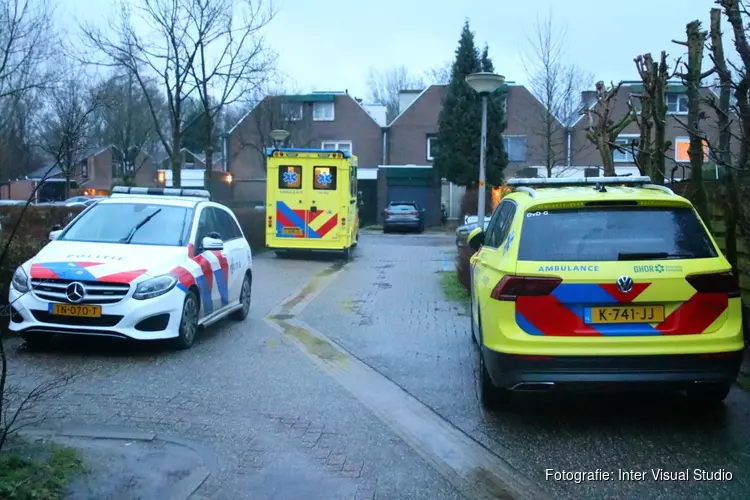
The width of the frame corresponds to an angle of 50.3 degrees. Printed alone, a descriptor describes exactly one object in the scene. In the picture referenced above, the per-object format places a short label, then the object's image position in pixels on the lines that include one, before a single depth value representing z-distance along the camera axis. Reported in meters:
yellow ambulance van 20.61
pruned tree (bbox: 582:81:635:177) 14.73
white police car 7.87
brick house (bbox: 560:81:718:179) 43.29
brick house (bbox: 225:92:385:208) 47.84
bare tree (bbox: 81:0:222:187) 23.22
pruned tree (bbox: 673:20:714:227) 8.55
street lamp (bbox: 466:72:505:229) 14.14
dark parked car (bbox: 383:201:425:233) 38.28
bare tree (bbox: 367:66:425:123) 74.44
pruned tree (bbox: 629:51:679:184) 10.77
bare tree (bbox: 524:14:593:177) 23.48
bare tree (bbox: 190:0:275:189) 23.81
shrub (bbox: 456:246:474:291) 14.01
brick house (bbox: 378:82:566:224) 44.94
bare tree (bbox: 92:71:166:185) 40.06
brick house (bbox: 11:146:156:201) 47.50
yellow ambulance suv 5.29
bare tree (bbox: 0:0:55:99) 21.58
